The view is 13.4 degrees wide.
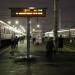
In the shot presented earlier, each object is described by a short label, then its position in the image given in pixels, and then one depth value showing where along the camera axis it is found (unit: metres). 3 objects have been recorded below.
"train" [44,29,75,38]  52.12
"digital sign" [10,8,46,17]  22.58
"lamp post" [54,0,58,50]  34.12
